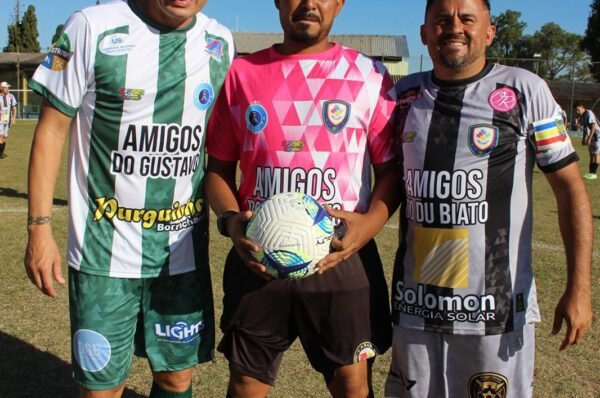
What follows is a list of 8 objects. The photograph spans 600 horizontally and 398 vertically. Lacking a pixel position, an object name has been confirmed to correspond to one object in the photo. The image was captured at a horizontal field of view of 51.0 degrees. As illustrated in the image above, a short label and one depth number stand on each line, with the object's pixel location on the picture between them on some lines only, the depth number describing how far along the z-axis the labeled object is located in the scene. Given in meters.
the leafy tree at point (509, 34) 76.00
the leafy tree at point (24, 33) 64.56
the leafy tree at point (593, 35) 56.38
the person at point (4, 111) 16.67
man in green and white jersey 2.70
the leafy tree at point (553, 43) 74.12
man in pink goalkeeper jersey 2.71
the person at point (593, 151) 15.45
